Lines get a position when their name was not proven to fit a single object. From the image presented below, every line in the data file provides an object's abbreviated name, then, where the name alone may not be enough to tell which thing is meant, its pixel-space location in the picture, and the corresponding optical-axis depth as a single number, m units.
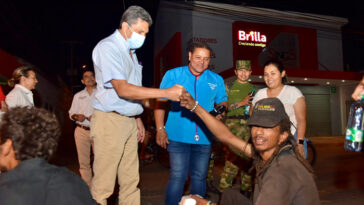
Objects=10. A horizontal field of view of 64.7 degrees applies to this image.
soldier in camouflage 4.58
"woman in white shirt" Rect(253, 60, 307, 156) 3.78
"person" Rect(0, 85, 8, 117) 3.69
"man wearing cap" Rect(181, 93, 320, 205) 1.76
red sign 16.03
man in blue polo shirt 3.45
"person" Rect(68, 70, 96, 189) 5.04
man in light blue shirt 2.77
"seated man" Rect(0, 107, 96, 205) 1.38
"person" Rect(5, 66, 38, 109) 4.13
